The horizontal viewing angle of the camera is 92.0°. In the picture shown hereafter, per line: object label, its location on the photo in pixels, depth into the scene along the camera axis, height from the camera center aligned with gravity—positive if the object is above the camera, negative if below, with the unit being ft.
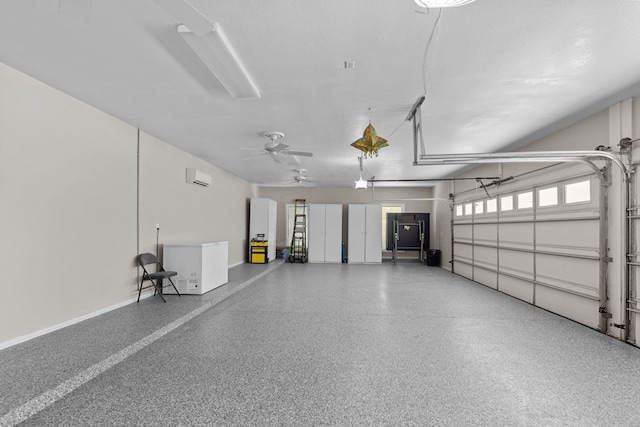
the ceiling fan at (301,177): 26.22 +4.14
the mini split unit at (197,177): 20.51 +2.93
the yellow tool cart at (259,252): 31.35 -3.23
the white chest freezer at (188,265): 17.26 -2.60
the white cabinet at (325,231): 34.24 -1.09
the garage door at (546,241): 12.96 -0.88
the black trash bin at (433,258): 32.71 -3.73
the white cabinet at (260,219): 32.48 +0.14
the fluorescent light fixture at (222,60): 7.52 +4.42
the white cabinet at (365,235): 33.96 -1.46
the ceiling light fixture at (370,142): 11.87 +3.11
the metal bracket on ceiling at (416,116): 11.61 +4.39
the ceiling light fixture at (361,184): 18.55 +2.27
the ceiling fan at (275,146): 15.61 +3.76
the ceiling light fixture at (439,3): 4.46 +3.25
